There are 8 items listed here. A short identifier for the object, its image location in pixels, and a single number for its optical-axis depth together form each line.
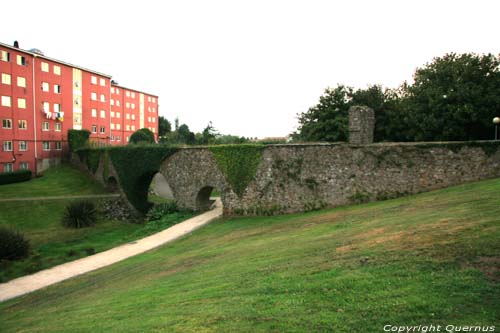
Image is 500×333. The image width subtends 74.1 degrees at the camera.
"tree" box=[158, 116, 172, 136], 88.16
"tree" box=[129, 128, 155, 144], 50.06
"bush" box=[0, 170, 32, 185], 32.02
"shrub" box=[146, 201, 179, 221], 23.70
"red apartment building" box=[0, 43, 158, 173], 34.91
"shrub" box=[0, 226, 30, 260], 15.05
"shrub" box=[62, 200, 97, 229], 22.17
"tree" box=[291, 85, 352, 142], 31.67
